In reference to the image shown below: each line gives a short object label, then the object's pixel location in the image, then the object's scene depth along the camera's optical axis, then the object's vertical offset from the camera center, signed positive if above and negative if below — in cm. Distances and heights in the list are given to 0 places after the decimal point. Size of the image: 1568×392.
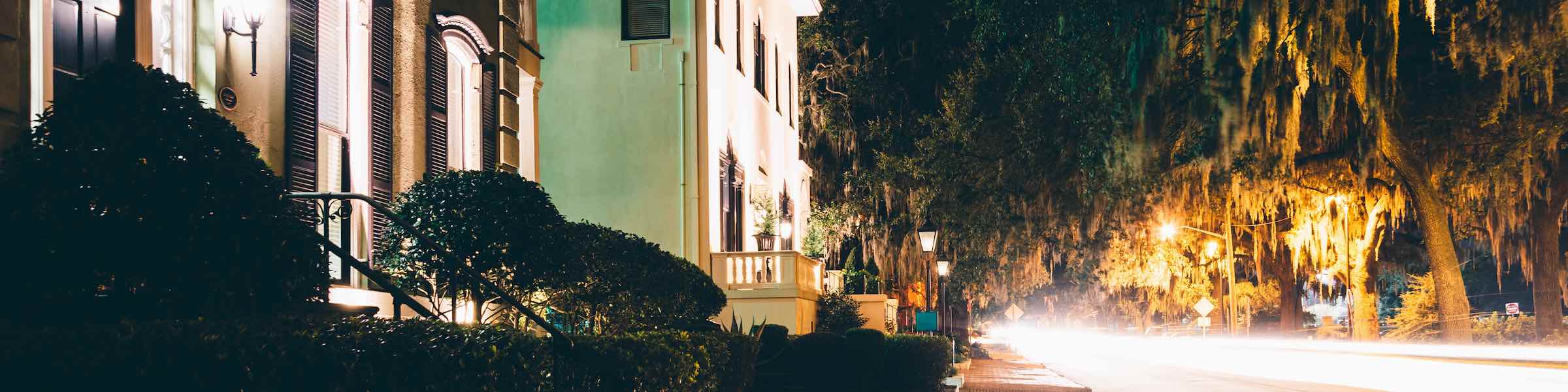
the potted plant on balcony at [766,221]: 2883 +104
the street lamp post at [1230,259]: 3678 -12
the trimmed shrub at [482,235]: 968 +28
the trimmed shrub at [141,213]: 593 +32
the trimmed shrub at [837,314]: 2856 -123
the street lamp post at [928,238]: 2506 +48
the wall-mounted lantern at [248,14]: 1007 +216
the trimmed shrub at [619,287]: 1158 -19
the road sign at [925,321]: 2302 -115
